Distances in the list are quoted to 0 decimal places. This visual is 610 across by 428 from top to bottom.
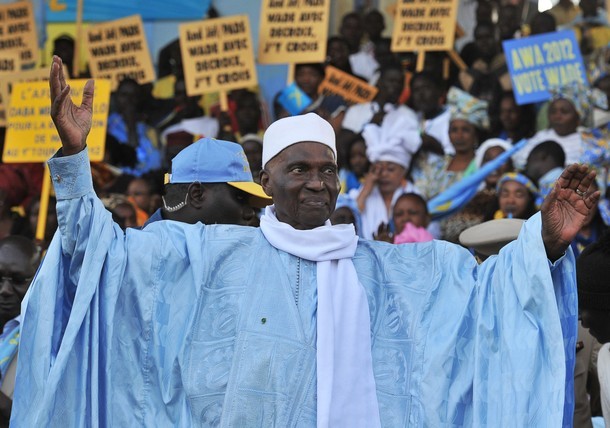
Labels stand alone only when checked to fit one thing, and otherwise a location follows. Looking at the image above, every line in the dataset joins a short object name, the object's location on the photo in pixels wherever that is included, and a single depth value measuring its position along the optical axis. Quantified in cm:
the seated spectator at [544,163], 1544
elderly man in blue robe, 737
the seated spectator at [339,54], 1961
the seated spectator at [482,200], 1552
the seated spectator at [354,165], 1740
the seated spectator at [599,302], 870
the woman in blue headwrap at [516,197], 1475
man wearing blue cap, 938
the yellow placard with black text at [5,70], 1964
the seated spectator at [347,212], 1482
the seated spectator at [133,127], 2000
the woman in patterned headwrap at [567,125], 1635
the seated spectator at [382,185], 1669
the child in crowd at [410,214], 1555
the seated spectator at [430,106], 1770
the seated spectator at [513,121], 1750
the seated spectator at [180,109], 2034
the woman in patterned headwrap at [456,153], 1684
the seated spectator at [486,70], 1792
